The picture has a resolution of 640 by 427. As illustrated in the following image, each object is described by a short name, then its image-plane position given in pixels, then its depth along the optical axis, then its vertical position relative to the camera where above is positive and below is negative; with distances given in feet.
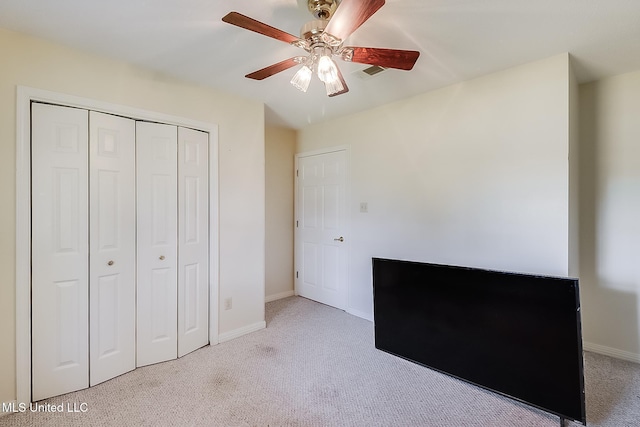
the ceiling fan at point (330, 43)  4.08 +2.74
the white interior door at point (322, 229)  12.08 -0.63
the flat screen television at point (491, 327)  5.53 -2.44
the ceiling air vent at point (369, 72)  7.73 +3.78
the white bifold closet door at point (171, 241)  7.84 -0.74
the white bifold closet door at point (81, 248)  6.48 -0.78
